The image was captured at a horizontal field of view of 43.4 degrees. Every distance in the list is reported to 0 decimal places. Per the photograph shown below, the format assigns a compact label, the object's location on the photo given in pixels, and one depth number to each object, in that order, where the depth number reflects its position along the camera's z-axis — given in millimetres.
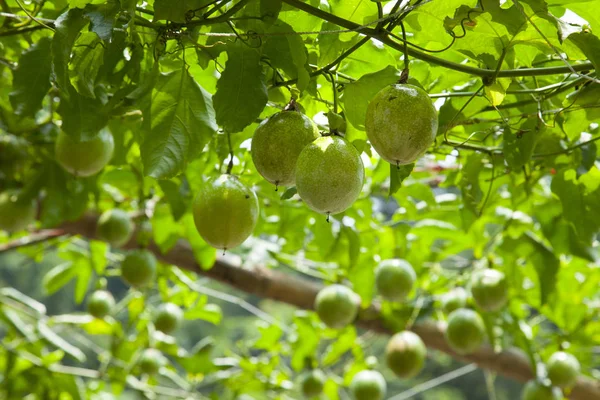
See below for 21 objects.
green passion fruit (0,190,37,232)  1847
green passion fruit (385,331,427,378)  2320
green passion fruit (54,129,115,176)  1415
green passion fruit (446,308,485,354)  2207
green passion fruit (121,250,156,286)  2105
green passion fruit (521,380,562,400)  2342
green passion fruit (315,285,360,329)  2246
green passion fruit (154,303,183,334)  2461
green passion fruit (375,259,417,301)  2084
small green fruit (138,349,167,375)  2594
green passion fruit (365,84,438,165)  870
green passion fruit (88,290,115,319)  2473
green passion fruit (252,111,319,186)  953
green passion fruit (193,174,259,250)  1034
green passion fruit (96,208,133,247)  2008
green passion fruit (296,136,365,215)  888
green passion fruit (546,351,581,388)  2275
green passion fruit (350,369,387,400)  2479
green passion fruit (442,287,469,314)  2367
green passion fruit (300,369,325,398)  2664
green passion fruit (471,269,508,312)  2037
